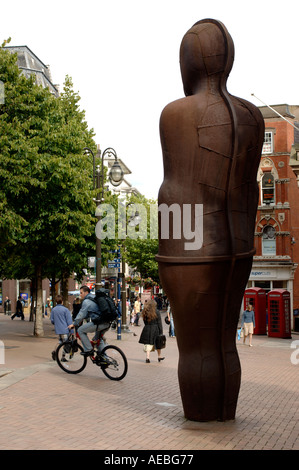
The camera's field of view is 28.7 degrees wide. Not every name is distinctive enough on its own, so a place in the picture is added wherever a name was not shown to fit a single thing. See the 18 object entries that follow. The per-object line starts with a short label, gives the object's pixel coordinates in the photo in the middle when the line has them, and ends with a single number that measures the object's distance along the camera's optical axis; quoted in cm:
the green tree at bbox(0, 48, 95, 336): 1788
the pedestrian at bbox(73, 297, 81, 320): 2475
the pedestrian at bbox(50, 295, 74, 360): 1446
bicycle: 1196
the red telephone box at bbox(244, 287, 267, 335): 2870
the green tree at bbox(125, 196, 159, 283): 6103
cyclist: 1208
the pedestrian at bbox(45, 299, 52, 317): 4534
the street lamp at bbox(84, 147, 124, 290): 2009
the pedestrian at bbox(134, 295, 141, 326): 3234
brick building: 4000
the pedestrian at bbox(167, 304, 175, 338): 2522
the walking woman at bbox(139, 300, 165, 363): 1531
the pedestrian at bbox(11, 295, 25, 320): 3794
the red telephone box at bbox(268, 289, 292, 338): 2698
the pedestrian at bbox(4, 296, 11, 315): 4678
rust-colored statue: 789
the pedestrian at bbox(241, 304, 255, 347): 2177
